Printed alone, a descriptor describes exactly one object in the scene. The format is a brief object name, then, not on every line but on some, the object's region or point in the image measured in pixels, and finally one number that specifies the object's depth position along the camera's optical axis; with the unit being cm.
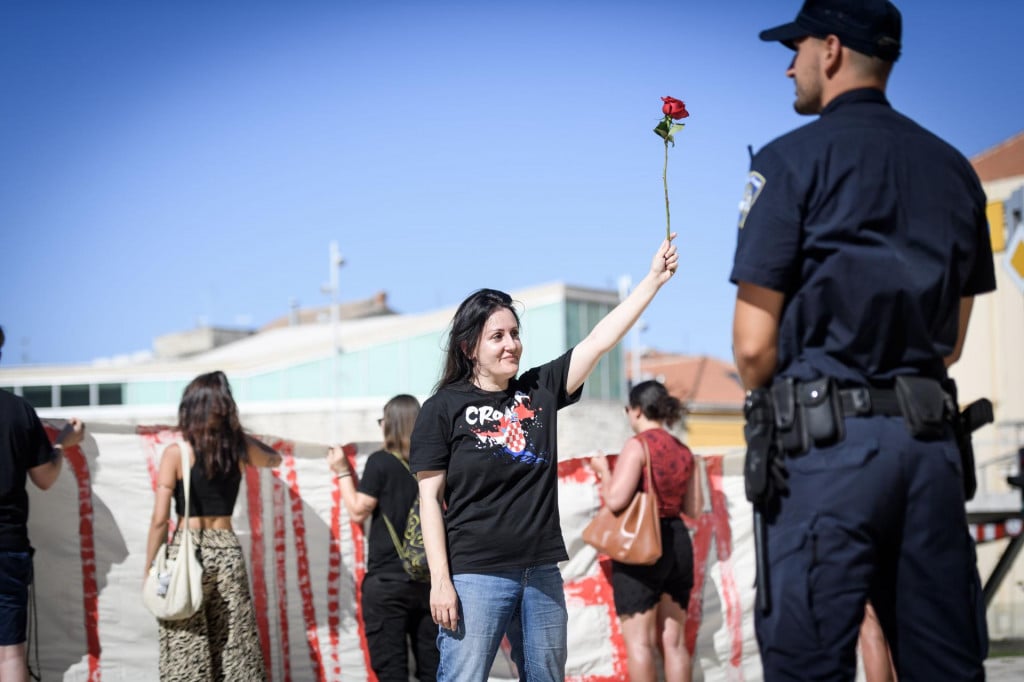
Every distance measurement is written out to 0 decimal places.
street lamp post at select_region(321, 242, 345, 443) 5443
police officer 284
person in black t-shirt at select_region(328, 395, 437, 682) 614
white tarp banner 714
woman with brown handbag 657
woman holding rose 435
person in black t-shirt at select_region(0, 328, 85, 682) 575
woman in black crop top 596
